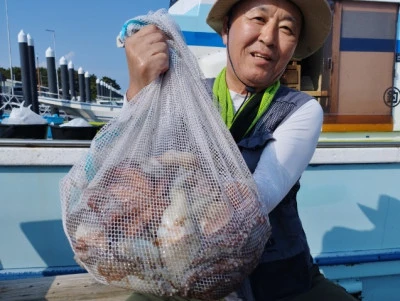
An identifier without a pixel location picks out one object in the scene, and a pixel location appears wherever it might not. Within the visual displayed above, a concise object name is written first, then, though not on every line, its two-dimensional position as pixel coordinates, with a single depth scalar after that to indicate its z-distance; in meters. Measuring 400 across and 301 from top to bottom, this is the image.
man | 1.05
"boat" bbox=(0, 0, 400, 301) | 2.23
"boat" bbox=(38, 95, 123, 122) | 10.97
